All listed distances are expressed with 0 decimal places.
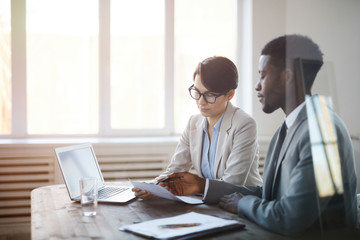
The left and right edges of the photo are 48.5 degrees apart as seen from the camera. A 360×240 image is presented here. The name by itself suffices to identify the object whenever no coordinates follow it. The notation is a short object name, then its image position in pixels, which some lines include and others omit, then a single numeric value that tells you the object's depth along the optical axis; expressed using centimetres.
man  112
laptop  163
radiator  299
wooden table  121
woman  195
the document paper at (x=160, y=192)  153
